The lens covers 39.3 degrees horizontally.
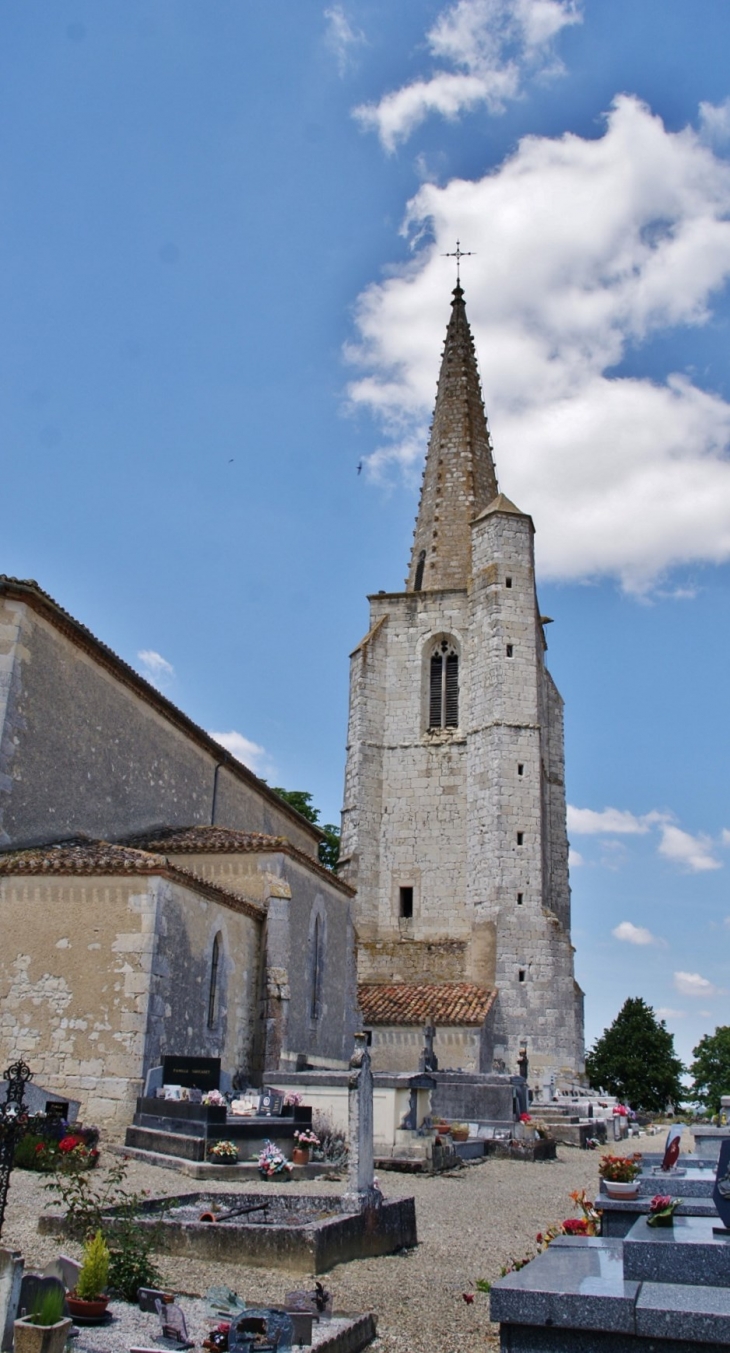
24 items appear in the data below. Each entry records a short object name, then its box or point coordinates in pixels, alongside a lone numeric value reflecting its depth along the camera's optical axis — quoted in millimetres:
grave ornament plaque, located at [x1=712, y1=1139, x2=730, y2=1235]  5336
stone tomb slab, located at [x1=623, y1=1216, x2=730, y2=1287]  5117
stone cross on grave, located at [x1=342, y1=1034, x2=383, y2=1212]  8539
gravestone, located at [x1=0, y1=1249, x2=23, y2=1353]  4789
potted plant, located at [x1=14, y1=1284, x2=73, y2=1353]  4836
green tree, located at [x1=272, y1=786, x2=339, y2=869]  36906
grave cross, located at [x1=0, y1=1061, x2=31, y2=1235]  7655
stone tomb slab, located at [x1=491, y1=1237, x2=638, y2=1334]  4730
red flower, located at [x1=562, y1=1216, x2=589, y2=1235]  6984
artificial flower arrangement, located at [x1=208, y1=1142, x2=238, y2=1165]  11250
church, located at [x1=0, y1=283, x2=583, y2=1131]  13500
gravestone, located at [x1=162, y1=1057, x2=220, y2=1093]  13148
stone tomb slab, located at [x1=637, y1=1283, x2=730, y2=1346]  4539
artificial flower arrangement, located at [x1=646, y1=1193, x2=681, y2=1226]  5730
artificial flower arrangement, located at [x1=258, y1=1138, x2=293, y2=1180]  11297
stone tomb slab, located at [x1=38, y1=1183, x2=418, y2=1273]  7535
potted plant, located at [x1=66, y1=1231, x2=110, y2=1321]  5566
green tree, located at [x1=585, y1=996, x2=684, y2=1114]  46031
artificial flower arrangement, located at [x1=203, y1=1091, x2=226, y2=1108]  12318
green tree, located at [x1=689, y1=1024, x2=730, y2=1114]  63000
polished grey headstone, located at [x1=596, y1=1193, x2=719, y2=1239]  6699
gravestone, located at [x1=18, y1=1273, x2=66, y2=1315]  5121
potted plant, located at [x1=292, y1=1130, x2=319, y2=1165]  12188
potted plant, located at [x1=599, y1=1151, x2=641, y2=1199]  6891
